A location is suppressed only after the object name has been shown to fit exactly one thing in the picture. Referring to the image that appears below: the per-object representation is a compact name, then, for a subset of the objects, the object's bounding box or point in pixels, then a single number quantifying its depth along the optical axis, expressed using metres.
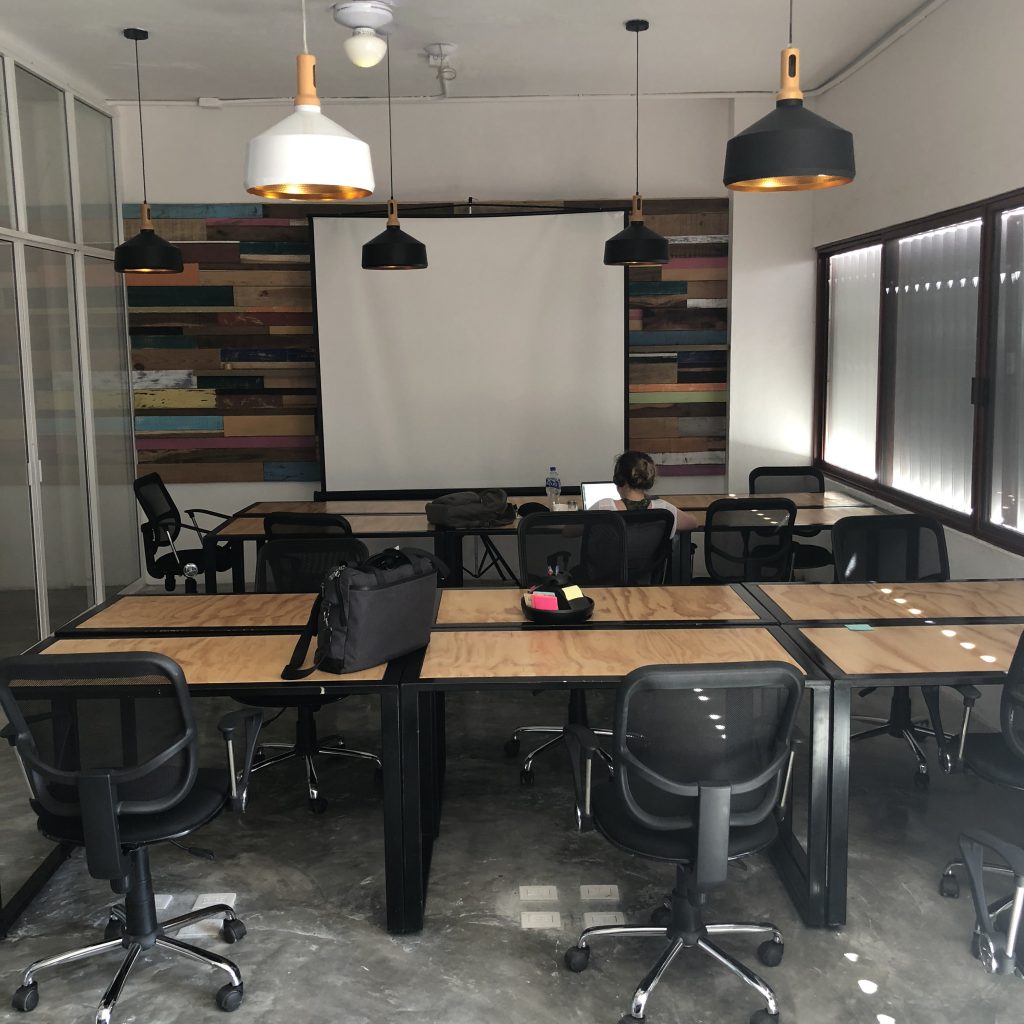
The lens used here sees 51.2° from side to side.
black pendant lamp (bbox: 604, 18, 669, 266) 5.94
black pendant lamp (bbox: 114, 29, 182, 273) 5.83
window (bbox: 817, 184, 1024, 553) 4.76
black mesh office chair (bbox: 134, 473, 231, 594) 6.31
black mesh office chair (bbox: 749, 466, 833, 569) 6.59
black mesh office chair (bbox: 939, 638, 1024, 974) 2.85
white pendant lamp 2.86
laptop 5.72
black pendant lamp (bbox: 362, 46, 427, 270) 5.84
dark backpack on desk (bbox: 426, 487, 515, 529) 5.68
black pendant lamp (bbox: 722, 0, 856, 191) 2.97
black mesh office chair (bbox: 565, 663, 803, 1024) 2.54
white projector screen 7.56
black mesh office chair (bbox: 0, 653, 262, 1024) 2.59
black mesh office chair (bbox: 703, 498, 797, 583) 5.21
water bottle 6.59
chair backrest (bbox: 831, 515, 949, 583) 4.43
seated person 4.81
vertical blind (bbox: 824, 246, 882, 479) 6.54
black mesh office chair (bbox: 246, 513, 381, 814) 4.22
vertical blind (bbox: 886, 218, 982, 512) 5.16
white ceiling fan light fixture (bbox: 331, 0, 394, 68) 5.15
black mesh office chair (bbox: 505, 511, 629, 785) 4.39
